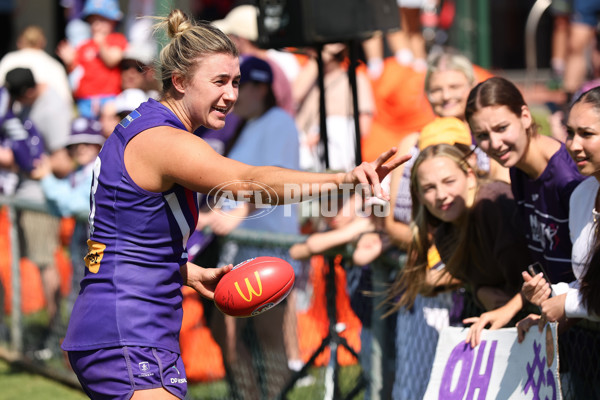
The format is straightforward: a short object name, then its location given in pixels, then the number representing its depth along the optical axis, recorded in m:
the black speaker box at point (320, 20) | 11.16
